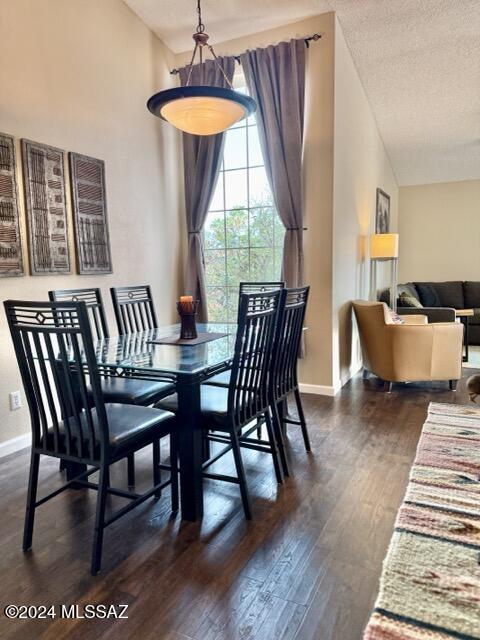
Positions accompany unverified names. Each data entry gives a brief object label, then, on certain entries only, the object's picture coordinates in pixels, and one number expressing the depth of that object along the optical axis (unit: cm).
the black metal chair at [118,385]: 245
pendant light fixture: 237
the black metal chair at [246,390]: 206
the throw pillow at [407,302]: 577
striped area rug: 142
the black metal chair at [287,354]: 246
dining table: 205
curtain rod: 375
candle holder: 267
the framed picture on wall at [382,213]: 596
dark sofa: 709
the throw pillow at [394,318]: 421
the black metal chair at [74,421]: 171
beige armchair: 394
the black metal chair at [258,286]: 339
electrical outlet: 295
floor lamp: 491
